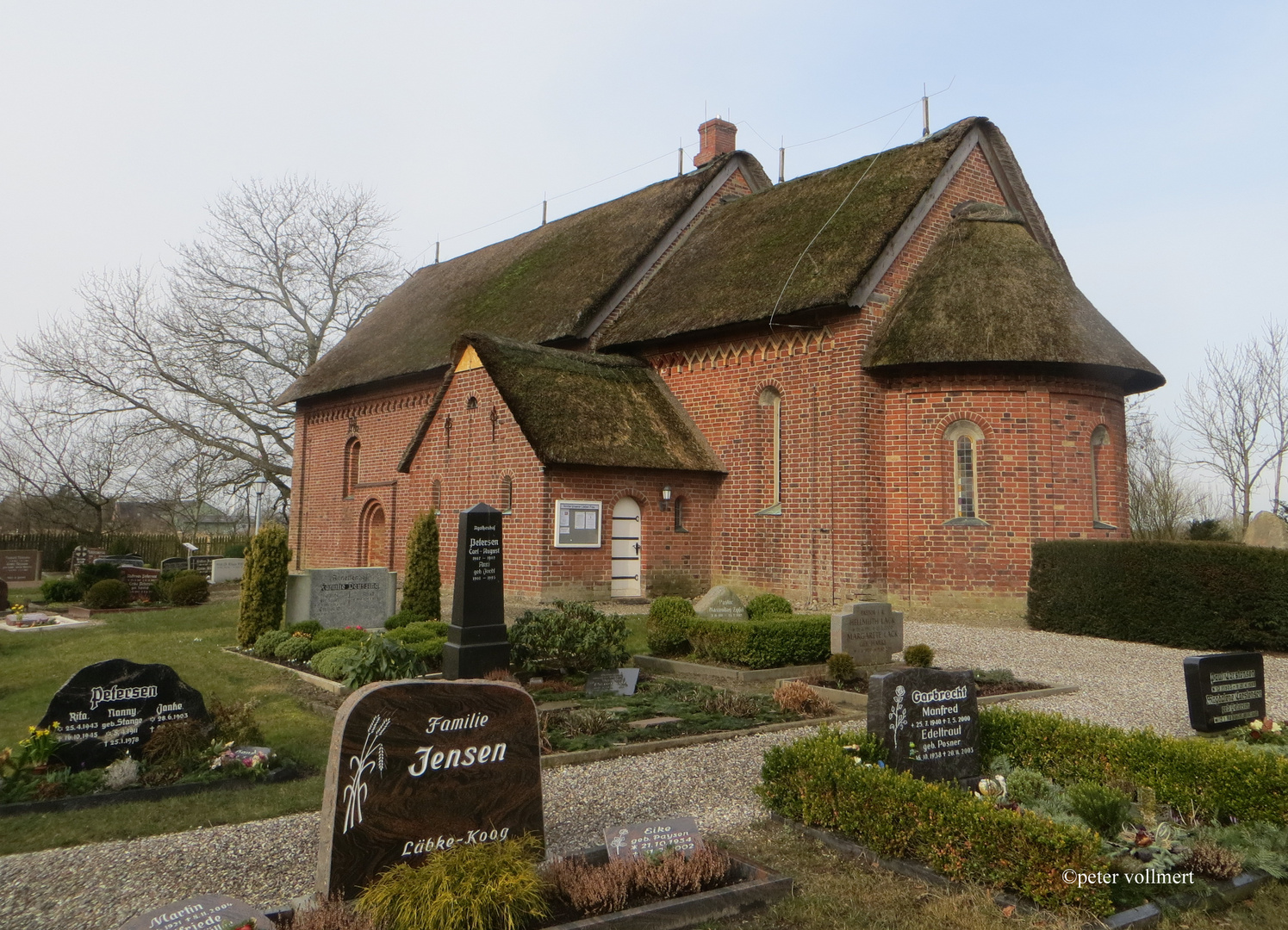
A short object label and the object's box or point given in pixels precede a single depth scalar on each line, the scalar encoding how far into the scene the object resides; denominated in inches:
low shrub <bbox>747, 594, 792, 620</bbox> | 476.7
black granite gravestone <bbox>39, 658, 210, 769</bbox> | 245.0
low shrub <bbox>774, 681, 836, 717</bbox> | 338.6
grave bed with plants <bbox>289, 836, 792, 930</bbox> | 138.0
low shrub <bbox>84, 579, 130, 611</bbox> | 694.5
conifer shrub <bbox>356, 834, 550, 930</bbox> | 137.3
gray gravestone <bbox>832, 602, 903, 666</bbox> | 408.8
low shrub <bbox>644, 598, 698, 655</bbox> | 455.8
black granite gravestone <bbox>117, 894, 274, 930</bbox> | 127.6
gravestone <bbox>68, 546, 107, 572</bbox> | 1228.2
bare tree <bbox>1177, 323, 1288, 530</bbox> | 1197.7
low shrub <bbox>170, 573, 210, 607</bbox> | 741.3
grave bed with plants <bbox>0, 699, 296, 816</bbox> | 226.8
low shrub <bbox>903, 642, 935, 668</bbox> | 384.2
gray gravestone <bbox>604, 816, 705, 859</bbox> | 167.8
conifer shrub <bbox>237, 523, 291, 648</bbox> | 499.5
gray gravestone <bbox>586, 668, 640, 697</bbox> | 377.1
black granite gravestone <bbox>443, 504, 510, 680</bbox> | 360.2
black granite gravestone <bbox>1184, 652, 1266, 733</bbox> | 286.7
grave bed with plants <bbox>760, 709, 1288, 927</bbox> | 166.6
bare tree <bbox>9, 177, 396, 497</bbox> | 1168.2
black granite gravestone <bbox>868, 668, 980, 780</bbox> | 223.8
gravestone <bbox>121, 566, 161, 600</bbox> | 754.8
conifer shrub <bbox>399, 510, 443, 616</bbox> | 553.0
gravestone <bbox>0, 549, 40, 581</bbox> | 1021.2
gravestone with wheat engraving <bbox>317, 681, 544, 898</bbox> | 147.8
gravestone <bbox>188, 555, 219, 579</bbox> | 1157.7
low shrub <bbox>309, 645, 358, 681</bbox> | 384.5
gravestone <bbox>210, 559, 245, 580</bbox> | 971.9
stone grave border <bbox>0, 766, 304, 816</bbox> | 220.1
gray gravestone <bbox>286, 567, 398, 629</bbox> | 535.5
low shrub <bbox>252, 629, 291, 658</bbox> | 466.3
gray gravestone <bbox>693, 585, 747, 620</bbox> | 480.4
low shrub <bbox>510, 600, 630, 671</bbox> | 393.1
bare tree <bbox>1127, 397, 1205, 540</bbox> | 1233.4
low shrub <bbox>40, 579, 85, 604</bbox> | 736.3
